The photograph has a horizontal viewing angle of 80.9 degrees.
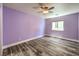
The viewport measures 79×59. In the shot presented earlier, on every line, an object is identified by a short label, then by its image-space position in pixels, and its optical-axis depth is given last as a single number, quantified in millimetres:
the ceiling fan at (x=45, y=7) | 1812
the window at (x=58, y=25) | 3600
